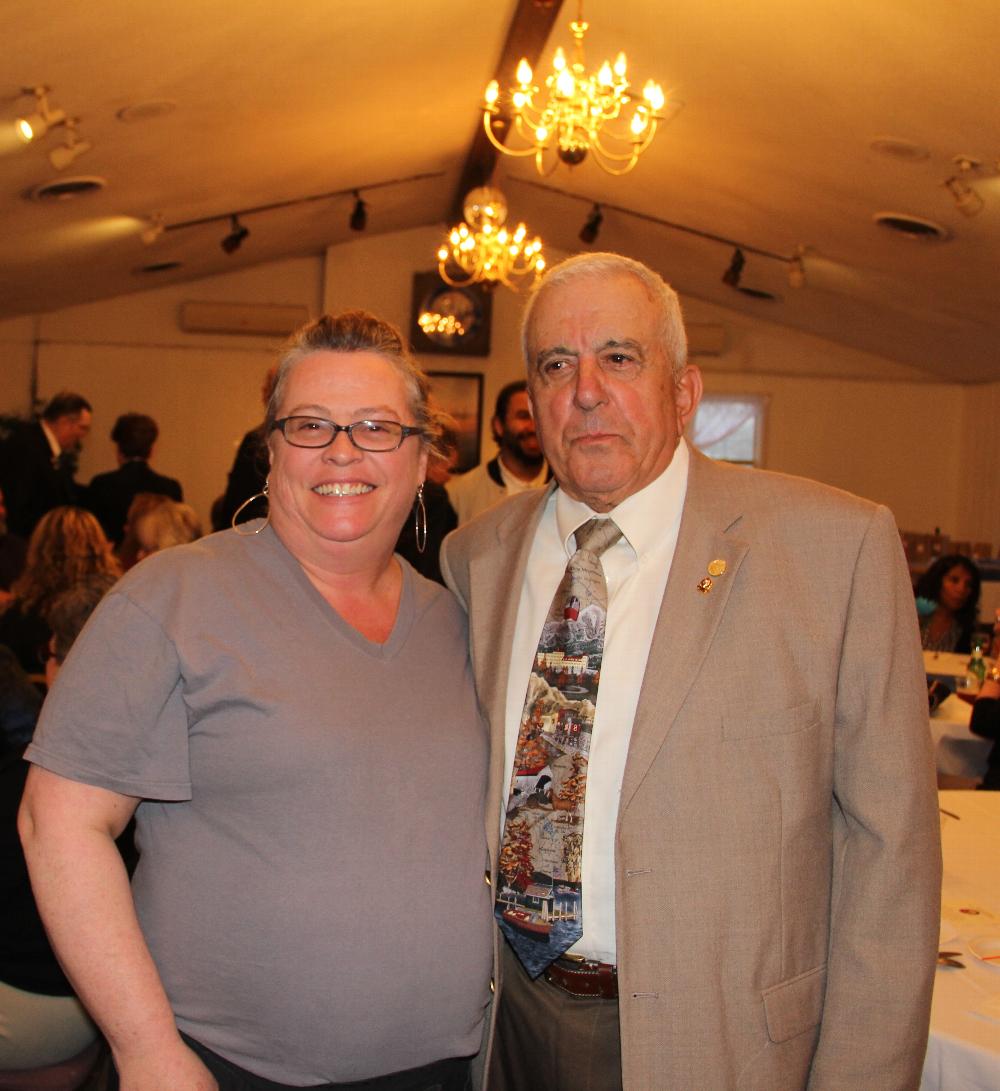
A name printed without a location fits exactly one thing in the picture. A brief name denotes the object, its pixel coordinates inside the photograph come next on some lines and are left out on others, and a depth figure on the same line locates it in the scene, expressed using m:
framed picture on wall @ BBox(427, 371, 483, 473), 11.71
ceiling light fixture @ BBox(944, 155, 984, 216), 6.08
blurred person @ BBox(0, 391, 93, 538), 6.31
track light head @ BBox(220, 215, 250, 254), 9.04
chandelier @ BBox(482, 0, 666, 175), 4.79
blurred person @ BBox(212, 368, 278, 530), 3.08
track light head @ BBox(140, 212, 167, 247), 8.41
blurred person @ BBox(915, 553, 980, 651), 6.30
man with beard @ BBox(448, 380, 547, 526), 4.67
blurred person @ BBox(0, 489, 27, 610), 5.50
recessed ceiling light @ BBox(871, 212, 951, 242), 7.14
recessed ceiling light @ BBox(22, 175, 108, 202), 6.86
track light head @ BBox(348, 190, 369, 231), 9.29
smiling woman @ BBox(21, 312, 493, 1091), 1.48
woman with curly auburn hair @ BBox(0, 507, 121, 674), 4.33
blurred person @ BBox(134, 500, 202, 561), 4.73
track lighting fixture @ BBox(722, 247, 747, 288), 9.07
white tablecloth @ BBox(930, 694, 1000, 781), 4.53
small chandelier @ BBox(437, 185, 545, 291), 6.78
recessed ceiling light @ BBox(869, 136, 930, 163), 5.89
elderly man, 1.56
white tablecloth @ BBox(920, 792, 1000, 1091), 1.69
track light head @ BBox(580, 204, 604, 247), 9.06
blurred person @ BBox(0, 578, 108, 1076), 2.27
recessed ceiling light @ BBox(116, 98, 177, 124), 5.80
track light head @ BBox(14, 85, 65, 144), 5.09
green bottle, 4.58
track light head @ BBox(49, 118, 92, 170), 5.71
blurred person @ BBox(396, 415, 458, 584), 3.03
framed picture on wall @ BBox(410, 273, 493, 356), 11.49
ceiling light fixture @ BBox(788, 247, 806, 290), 8.62
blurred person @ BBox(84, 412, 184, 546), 6.50
